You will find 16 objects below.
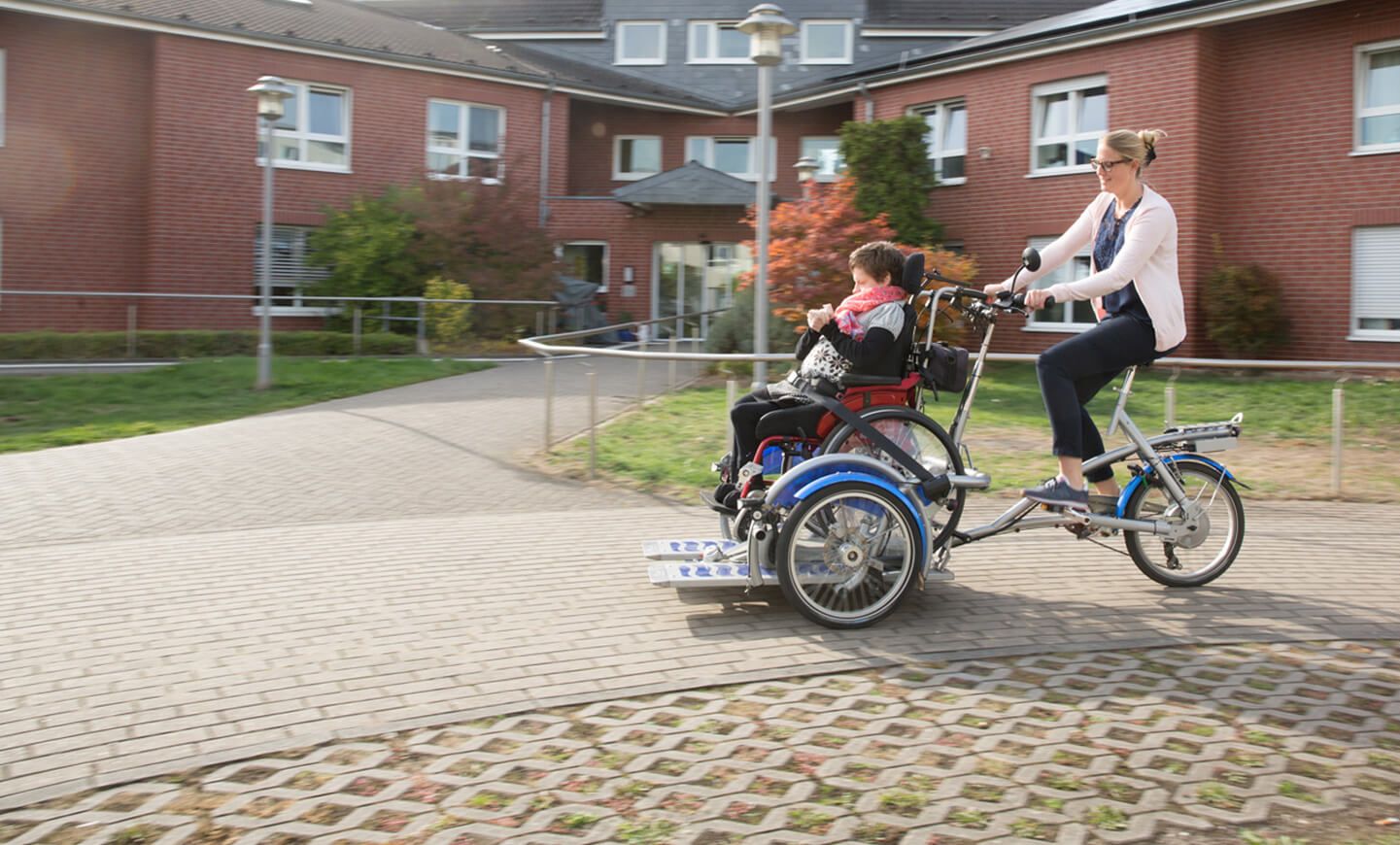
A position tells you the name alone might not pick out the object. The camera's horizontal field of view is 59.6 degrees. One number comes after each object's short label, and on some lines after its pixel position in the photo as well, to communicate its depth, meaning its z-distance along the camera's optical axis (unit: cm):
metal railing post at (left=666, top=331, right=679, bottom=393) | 1061
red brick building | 1969
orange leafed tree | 1698
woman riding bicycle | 551
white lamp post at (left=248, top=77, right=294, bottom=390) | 1537
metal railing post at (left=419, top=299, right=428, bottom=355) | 2149
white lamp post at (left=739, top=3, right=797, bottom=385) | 984
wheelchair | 554
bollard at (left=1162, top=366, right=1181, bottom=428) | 903
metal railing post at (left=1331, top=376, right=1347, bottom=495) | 909
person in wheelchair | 552
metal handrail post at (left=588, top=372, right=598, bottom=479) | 972
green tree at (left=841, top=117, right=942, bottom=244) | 2347
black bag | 562
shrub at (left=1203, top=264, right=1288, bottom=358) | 1938
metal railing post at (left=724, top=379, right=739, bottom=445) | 920
